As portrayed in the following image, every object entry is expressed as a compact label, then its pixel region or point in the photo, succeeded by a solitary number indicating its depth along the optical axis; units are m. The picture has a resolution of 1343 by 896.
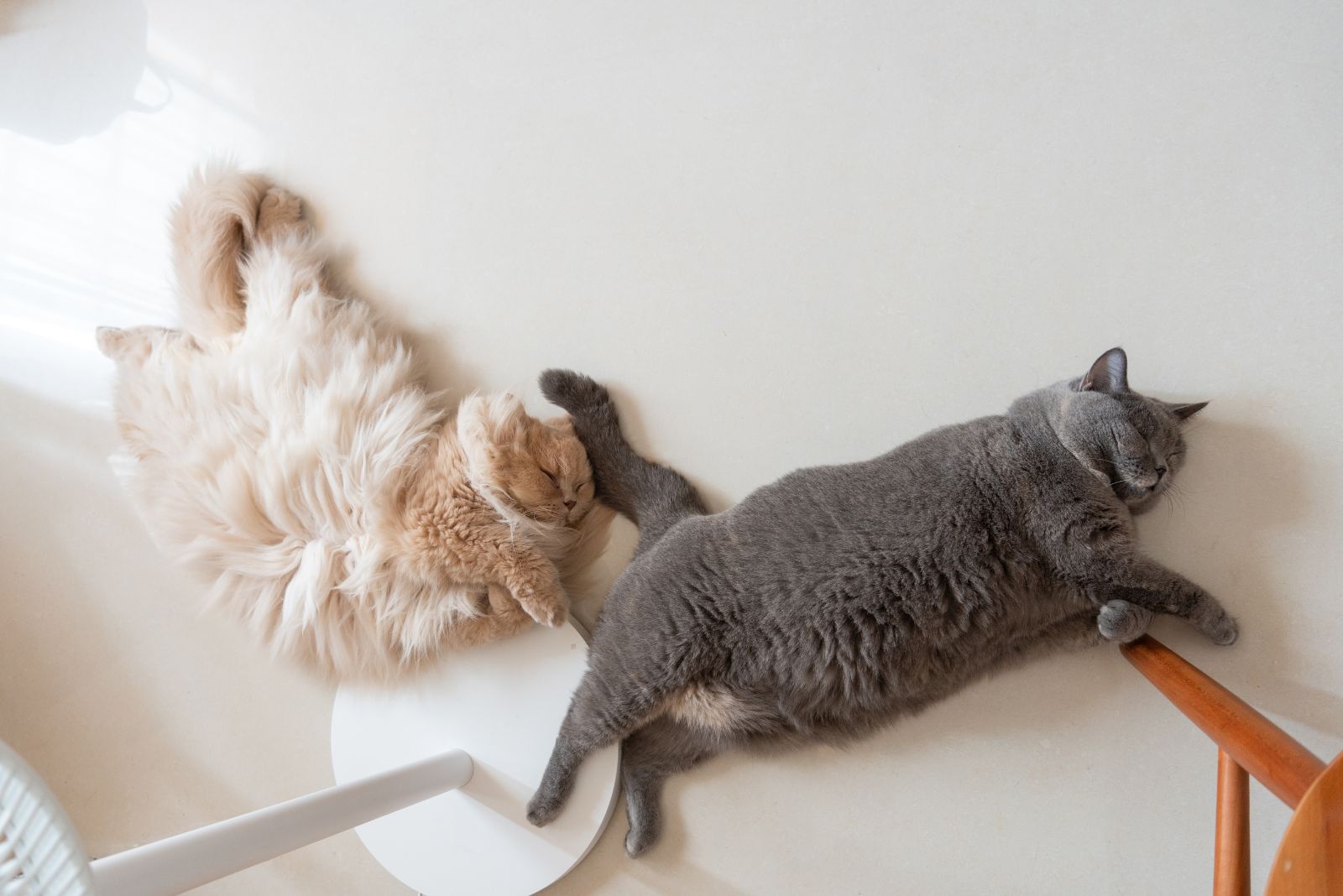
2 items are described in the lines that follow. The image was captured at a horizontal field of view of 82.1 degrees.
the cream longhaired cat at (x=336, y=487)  1.56
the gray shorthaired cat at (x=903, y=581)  1.33
